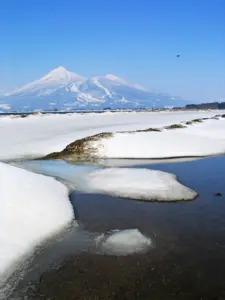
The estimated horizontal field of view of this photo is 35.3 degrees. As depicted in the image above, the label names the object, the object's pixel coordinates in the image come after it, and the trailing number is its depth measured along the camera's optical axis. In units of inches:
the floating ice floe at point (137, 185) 736.3
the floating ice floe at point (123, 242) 461.1
